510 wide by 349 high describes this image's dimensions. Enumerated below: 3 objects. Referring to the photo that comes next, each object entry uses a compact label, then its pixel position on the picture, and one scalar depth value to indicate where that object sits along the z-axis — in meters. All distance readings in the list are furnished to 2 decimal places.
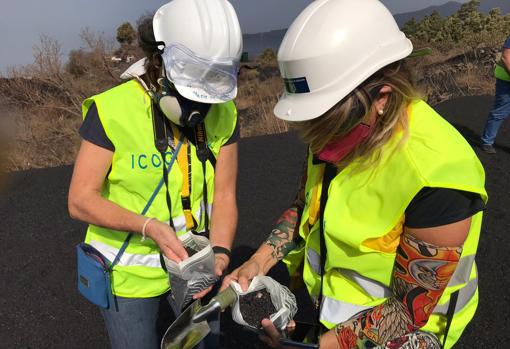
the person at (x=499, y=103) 5.72
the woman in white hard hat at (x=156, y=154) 1.79
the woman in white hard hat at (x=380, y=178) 1.29
